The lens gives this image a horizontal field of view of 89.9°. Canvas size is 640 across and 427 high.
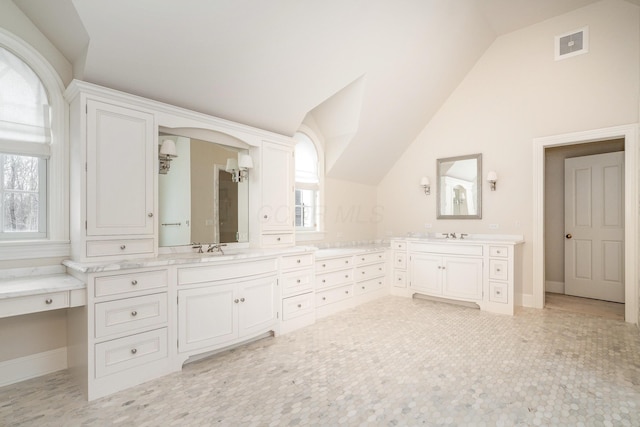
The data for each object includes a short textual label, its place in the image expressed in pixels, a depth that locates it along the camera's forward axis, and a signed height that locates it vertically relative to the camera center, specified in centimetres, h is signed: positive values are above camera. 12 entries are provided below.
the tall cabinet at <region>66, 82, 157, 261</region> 236 +29
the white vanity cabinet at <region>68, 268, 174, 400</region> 217 -85
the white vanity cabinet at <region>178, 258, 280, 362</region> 261 -81
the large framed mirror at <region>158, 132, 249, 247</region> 297 +17
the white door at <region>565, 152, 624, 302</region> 452 -21
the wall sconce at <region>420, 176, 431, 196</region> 516 +46
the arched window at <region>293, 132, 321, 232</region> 460 +42
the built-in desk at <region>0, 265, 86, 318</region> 198 -51
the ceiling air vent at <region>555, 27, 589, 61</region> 400 +215
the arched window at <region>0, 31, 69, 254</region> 241 +48
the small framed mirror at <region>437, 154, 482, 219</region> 478 +39
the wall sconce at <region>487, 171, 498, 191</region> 454 +49
